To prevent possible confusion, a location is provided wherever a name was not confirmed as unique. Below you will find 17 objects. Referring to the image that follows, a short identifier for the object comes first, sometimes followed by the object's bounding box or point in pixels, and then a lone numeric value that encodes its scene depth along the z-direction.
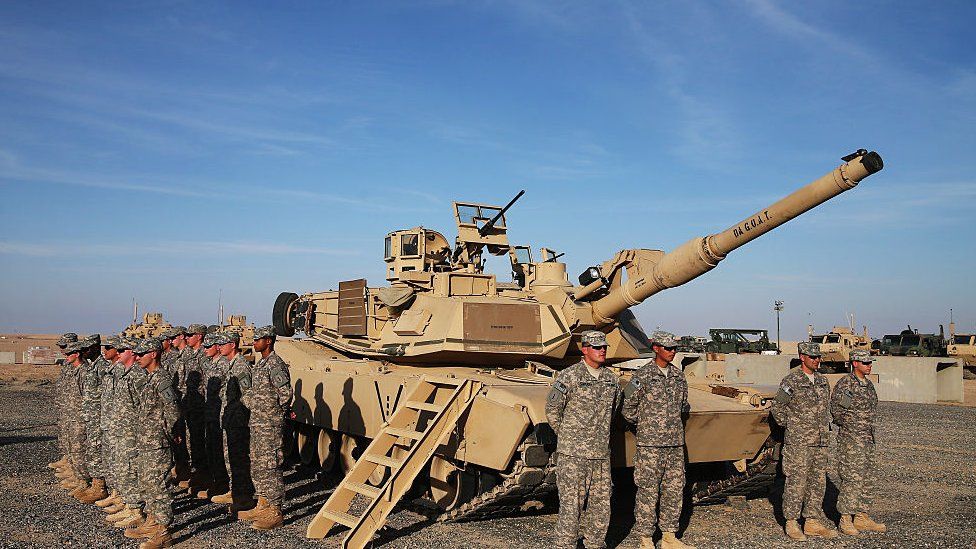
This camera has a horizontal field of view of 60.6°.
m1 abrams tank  8.60
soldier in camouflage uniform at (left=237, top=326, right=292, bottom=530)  9.16
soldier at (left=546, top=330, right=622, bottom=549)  7.32
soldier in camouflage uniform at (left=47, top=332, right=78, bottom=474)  11.66
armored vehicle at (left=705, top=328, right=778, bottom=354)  42.03
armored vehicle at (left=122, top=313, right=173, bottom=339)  29.59
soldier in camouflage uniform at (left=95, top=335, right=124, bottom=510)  9.23
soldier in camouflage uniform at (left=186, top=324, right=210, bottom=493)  10.48
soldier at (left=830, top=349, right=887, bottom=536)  9.03
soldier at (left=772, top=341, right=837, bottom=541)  8.62
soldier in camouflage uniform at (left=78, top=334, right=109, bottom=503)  10.73
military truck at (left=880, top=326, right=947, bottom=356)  38.69
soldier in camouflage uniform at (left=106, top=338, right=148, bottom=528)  8.48
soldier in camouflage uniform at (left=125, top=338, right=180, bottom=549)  8.21
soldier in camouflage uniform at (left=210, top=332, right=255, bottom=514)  9.60
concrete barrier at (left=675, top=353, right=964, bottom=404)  28.67
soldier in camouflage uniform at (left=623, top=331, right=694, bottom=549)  7.83
